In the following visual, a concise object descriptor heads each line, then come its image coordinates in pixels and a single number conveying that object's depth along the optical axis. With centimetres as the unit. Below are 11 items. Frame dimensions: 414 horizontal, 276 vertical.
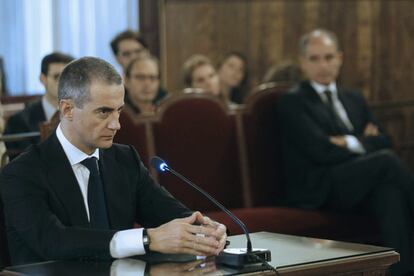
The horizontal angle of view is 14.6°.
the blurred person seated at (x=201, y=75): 1138
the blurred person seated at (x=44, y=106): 913
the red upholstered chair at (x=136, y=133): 900
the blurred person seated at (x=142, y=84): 1025
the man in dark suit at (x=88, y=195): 507
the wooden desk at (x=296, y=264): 477
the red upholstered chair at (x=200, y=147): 936
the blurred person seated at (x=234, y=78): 1299
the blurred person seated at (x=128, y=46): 1163
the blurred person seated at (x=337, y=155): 923
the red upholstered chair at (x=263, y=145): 988
